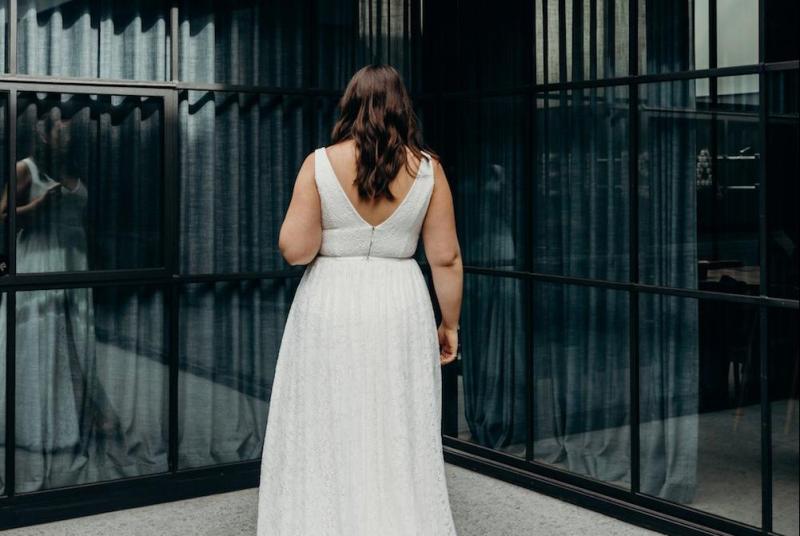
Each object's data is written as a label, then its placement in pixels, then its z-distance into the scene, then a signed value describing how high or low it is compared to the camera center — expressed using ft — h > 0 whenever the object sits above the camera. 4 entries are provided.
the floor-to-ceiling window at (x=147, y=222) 15.92 +0.75
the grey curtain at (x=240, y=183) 17.37 +1.44
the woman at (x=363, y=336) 11.50 -0.83
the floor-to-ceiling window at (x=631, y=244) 13.85 +0.30
